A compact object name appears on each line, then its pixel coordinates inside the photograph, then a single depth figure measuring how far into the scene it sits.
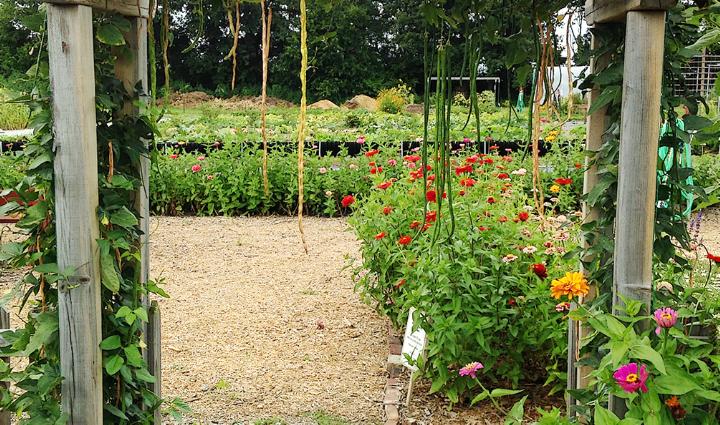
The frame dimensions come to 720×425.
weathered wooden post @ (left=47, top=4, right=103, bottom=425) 1.73
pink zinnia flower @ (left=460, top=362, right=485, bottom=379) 2.44
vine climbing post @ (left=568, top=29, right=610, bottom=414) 1.98
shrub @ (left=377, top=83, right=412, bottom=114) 17.84
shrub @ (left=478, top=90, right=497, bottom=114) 15.13
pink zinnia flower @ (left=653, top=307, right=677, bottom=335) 1.74
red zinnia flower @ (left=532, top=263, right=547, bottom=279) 2.78
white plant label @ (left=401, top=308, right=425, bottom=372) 2.92
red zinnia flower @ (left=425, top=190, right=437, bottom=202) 3.16
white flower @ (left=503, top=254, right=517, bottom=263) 2.92
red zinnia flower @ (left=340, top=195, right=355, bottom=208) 3.93
